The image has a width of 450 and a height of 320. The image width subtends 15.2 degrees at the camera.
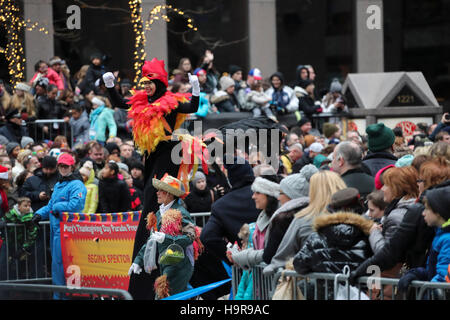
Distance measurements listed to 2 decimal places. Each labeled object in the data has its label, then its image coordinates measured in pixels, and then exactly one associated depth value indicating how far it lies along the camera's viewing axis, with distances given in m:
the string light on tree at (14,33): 27.97
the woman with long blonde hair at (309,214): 11.52
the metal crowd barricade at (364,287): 10.07
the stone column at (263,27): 40.64
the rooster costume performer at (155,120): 16.08
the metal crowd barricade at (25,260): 19.79
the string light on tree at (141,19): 34.81
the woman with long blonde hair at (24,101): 27.70
